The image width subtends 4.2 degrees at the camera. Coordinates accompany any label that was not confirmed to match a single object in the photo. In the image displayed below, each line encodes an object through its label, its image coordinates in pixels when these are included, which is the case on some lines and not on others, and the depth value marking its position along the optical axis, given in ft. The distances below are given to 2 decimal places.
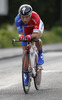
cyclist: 53.85
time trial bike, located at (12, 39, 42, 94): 54.00
